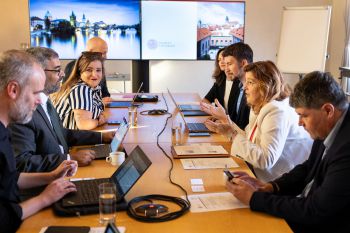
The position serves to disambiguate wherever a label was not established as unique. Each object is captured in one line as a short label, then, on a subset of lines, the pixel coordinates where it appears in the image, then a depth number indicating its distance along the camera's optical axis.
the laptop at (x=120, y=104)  4.05
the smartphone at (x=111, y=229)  1.13
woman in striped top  2.99
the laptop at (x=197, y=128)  2.96
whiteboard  5.65
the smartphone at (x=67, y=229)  1.38
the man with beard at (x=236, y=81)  3.40
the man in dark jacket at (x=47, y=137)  1.94
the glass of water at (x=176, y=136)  2.62
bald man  4.47
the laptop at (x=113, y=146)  2.35
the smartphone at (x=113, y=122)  3.25
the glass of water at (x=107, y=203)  1.48
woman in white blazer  2.19
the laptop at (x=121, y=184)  1.58
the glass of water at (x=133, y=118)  3.20
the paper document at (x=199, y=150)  2.32
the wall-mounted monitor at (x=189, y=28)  6.24
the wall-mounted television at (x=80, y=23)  6.17
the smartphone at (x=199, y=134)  2.83
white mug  2.17
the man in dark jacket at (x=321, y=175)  1.45
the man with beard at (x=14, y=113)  1.44
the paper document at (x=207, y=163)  2.12
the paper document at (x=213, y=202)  1.59
